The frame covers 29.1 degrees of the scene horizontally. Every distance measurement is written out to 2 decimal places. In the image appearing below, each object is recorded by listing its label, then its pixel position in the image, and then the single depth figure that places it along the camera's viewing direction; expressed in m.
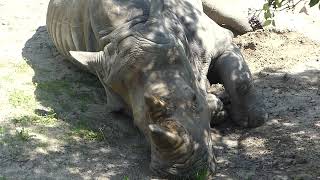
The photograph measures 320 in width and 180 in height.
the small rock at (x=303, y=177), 5.65
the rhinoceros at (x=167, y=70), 5.57
